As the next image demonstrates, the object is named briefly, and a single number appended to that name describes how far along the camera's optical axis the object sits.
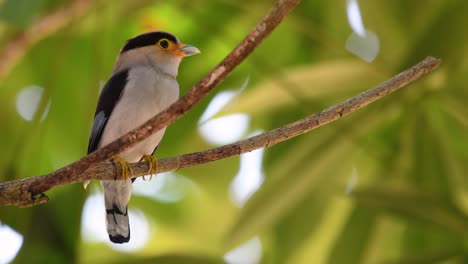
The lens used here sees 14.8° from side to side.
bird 5.79
